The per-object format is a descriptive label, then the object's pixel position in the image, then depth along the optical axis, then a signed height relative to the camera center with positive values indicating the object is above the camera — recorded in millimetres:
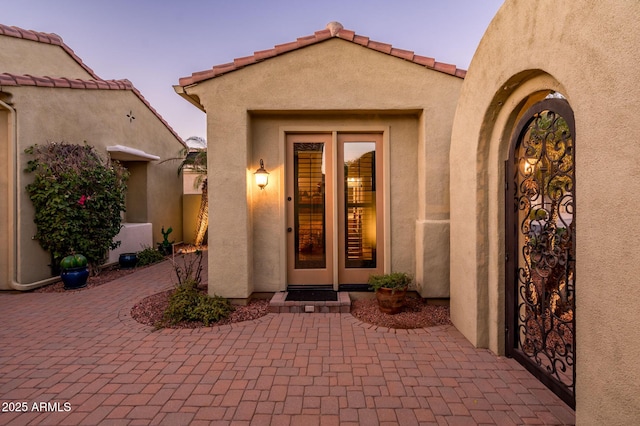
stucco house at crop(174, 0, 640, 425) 1893 +444
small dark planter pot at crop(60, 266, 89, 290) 6039 -1412
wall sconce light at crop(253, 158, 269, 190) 5148 +645
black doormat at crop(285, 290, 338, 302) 5000 -1544
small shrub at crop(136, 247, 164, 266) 8547 -1402
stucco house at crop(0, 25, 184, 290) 5855 +2030
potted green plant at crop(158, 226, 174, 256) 9788 -1174
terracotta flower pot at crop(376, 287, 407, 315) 4621 -1448
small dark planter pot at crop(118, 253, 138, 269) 8016 -1384
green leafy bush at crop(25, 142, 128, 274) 6098 +257
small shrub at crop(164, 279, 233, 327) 4398 -1538
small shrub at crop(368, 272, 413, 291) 4660 -1172
